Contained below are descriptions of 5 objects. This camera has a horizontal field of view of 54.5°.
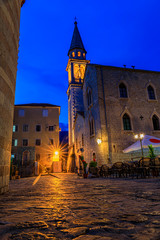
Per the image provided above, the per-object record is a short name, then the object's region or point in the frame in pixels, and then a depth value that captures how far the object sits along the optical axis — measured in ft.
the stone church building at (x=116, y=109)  49.11
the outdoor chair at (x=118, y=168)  30.43
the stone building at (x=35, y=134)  98.94
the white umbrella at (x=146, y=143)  36.76
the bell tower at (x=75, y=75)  113.70
